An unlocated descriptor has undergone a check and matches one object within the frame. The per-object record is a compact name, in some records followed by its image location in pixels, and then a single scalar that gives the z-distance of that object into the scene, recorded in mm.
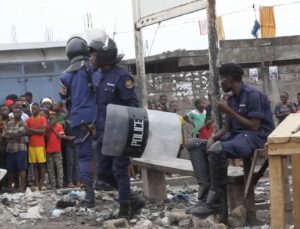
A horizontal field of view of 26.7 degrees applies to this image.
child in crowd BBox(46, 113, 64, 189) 11461
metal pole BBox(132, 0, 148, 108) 10375
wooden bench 6221
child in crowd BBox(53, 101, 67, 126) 12000
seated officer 5973
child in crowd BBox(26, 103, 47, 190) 11156
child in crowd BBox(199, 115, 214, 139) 13266
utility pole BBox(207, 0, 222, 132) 7027
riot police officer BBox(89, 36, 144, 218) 6590
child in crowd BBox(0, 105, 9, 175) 10957
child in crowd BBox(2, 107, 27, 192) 10734
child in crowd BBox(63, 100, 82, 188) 11633
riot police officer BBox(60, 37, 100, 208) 7473
